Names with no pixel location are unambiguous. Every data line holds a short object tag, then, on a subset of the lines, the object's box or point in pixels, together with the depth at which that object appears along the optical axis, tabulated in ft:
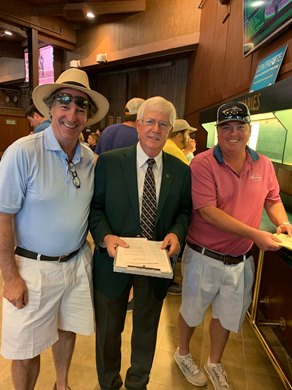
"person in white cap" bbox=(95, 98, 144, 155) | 8.45
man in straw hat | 3.99
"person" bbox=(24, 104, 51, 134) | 11.13
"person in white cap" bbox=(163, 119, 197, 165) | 9.93
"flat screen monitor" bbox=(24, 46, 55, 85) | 28.94
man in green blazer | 4.63
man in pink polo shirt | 4.89
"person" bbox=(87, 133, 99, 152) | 22.84
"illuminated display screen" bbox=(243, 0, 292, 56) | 7.05
